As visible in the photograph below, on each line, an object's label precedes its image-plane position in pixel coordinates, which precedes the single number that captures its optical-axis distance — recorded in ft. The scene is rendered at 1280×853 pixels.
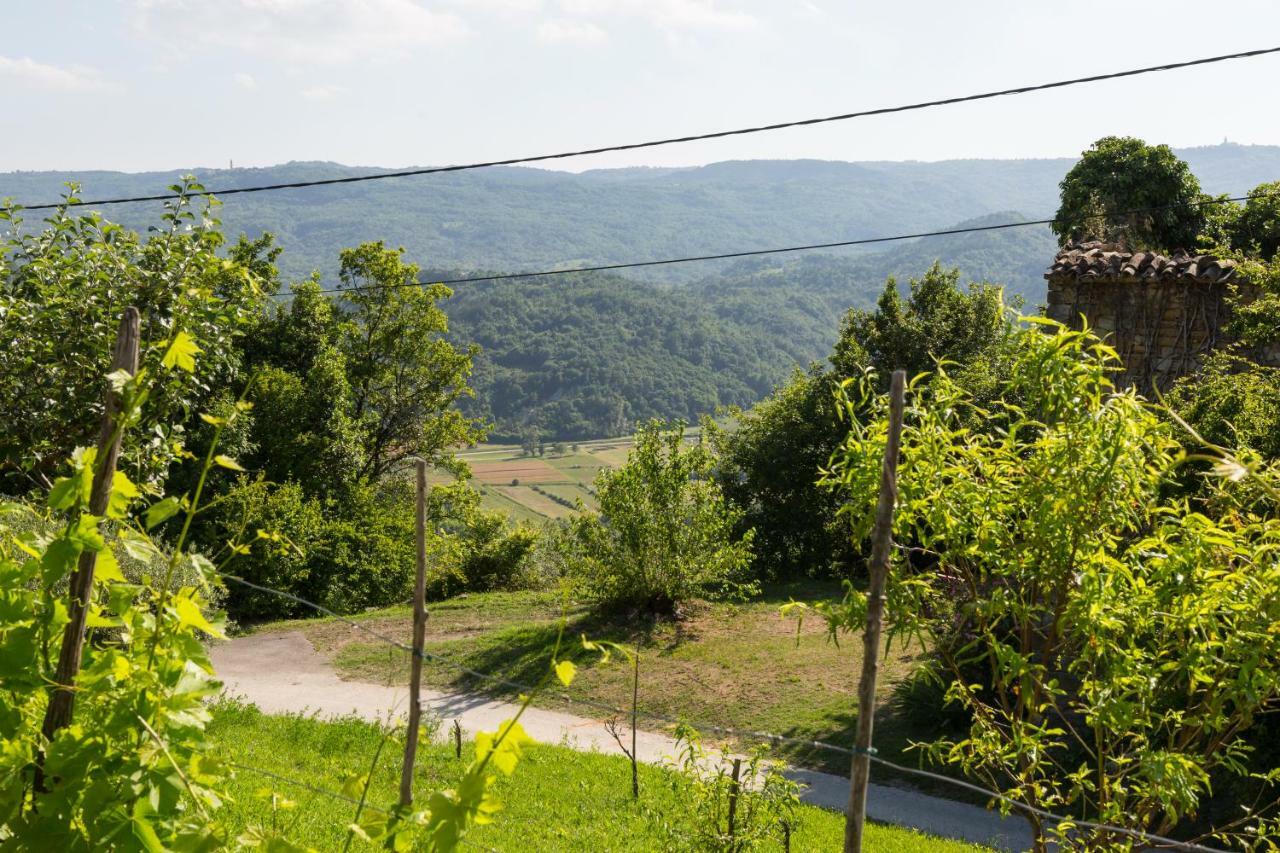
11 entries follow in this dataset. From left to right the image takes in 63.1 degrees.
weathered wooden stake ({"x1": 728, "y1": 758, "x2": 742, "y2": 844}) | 21.22
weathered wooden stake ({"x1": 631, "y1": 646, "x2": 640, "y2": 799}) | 32.27
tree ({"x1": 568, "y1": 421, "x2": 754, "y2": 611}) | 57.47
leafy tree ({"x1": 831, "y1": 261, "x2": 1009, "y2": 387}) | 83.05
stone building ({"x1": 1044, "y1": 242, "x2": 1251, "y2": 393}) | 48.96
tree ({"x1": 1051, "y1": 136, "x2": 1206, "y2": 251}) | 68.64
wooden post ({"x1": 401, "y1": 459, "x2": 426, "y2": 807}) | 17.30
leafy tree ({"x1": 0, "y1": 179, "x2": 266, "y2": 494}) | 24.30
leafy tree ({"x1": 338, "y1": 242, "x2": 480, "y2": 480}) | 92.53
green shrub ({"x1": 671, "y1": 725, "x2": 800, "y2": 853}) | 21.12
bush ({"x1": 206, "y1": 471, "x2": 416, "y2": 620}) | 69.41
